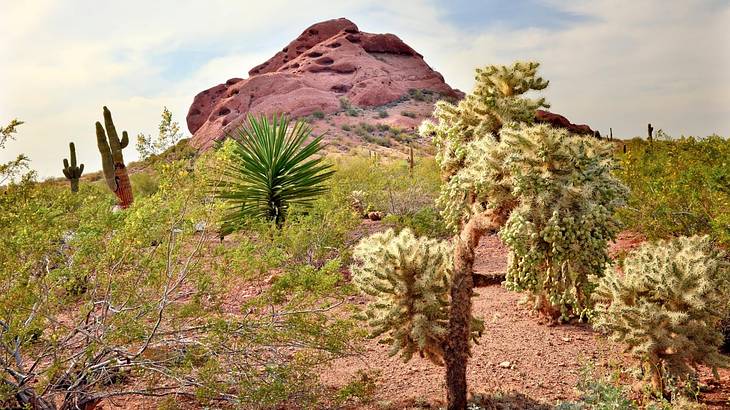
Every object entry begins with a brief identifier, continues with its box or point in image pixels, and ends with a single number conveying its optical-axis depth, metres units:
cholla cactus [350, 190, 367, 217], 15.54
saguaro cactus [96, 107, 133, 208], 15.01
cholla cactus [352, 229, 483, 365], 5.35
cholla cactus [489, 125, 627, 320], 4.65
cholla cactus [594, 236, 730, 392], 5.53
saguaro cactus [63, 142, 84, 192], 27.01
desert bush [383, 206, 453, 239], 11.96
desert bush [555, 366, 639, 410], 4.98
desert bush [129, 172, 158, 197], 25.29
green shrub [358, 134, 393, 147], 43.91
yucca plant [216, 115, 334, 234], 11.59
